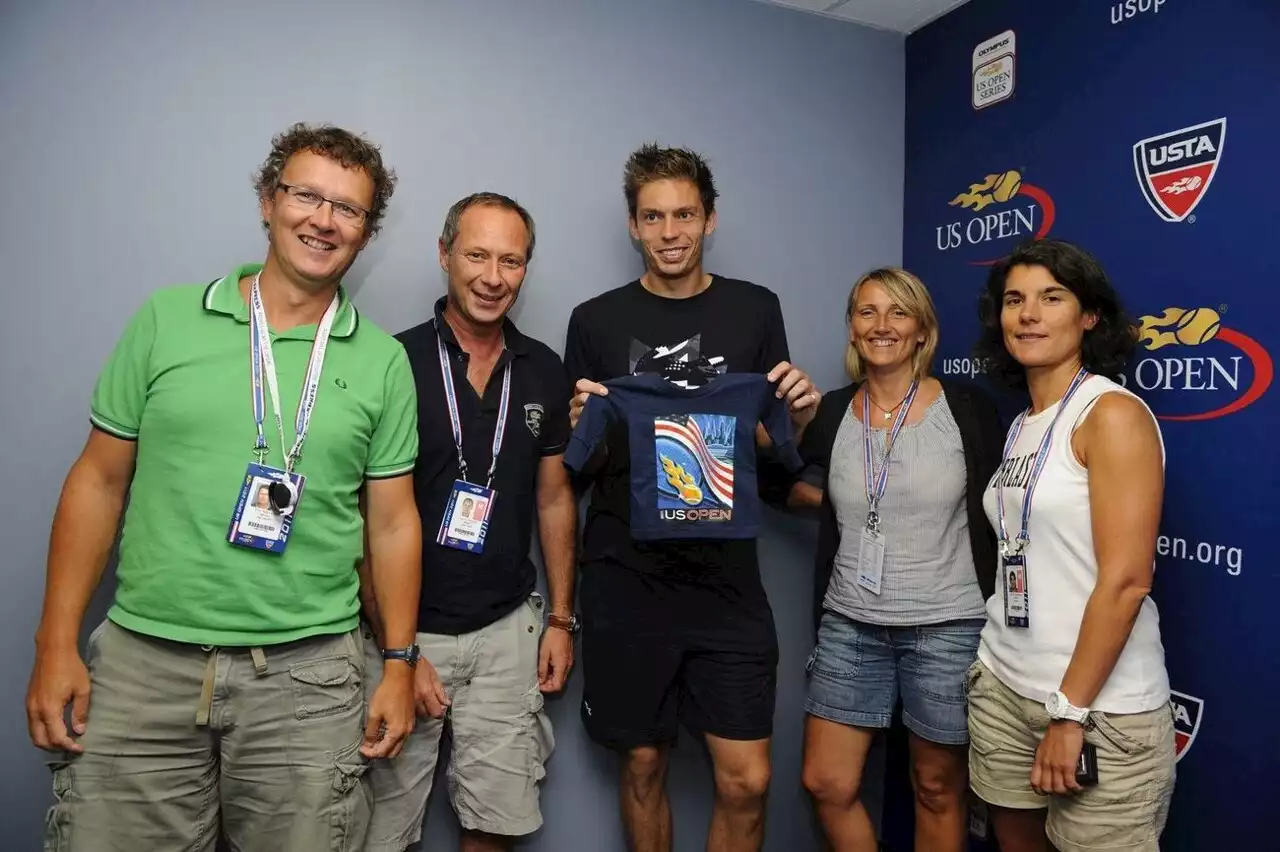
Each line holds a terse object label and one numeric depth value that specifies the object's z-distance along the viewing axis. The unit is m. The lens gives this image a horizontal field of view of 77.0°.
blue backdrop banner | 1.89
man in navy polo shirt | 2.00
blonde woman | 2.09
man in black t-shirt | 2.14
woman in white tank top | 1.66
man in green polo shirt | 1.54
